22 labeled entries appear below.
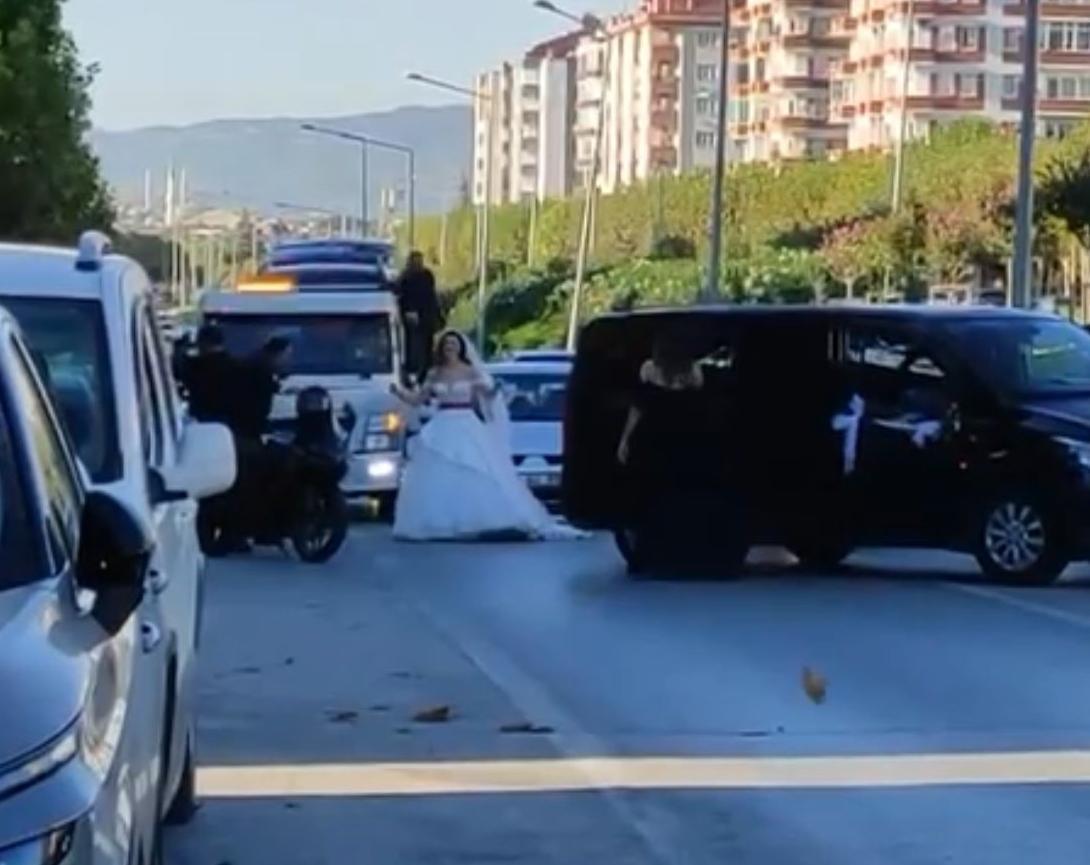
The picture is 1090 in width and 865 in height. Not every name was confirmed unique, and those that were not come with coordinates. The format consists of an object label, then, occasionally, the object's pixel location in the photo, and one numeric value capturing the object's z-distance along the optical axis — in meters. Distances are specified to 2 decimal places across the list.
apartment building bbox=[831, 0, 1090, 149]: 156.00
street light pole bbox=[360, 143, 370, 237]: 140.62
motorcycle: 24.95
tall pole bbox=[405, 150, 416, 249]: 107.88
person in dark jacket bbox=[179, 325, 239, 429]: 25.95
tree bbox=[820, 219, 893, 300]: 81.12
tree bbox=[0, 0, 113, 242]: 47.31
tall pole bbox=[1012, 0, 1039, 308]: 38.50
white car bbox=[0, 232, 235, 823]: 9.16
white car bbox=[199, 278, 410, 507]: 32.75
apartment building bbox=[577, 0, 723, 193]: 182.62
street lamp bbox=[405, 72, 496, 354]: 85.44
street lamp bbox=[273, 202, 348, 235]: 152.24
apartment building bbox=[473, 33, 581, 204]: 143.27
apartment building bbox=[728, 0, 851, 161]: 168.25
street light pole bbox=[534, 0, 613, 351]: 71.08
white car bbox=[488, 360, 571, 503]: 32.97
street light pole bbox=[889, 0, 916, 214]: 84.62
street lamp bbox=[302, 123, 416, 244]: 95.88
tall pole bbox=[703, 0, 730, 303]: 54.50
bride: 27.94
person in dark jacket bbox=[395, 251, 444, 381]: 37.22
